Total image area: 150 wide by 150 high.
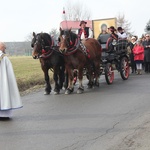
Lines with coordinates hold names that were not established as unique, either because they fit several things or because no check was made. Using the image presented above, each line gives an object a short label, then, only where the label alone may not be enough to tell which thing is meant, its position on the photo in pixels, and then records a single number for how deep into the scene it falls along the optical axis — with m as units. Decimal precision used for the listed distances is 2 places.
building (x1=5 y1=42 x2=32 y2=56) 111.53
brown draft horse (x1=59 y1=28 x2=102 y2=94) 9.30
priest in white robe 6.88
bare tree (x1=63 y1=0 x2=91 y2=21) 53.24
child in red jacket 15.53
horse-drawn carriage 9.34
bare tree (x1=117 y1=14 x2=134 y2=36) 54.24
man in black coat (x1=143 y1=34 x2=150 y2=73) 15.96
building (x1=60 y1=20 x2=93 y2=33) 28.62
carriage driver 11.12
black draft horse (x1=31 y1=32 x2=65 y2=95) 9.32
